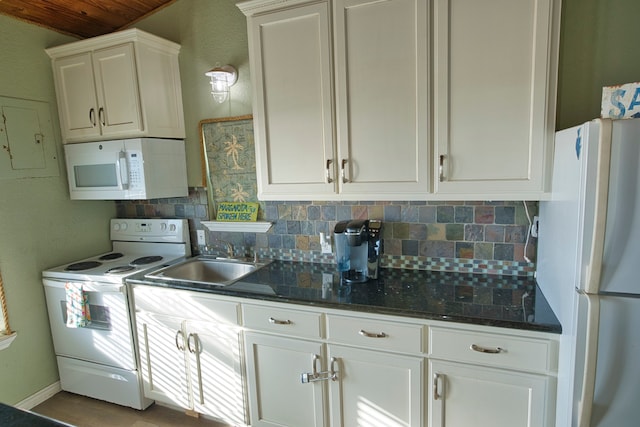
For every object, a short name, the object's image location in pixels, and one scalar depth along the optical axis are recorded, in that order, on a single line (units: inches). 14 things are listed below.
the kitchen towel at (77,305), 91.7
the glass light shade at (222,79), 92.7
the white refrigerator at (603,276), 43.4
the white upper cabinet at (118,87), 90.5
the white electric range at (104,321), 90.6
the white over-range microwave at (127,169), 93.4
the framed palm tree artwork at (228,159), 98.4
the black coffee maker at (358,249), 76.2
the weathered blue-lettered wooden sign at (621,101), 49.9
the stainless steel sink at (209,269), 96.2
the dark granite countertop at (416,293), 60.4
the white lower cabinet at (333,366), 59.6
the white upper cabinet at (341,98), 67.7
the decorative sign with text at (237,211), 100.2
